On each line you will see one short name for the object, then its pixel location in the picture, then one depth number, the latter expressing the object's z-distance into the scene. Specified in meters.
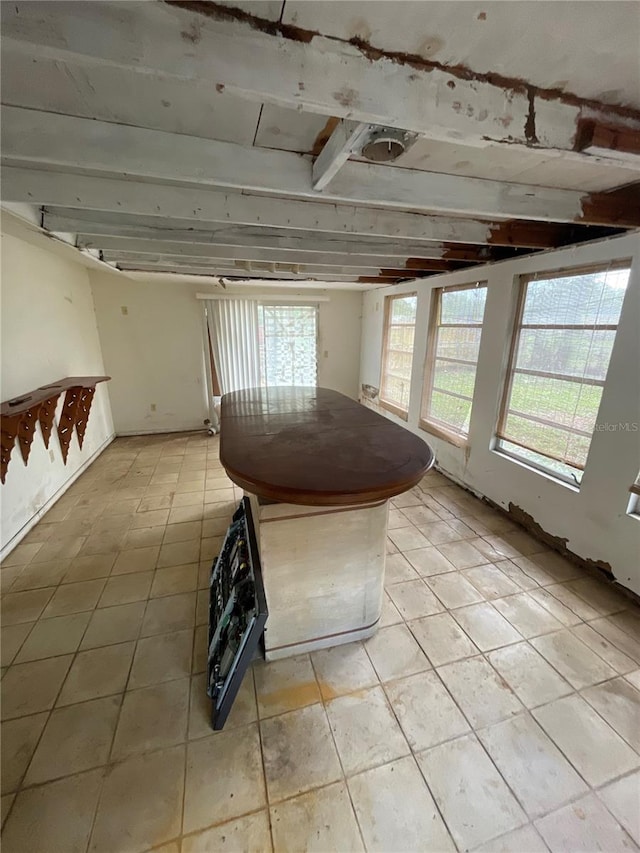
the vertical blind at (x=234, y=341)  4.65
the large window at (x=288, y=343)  4.93
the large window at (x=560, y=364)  2.08
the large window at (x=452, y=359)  3.11
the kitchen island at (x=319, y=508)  1.13
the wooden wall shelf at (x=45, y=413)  2.21
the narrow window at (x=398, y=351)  4.18
